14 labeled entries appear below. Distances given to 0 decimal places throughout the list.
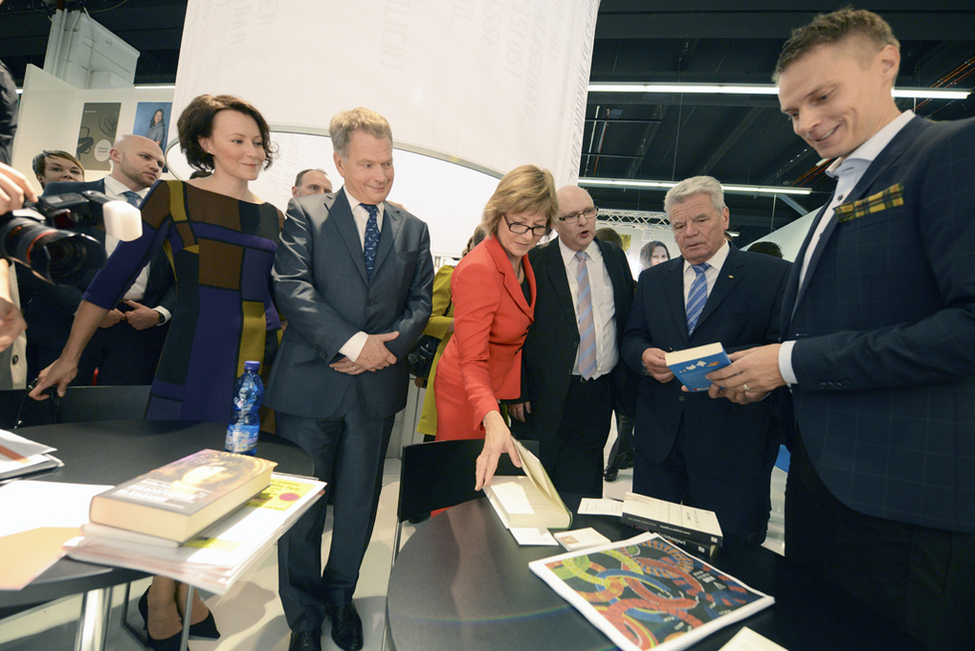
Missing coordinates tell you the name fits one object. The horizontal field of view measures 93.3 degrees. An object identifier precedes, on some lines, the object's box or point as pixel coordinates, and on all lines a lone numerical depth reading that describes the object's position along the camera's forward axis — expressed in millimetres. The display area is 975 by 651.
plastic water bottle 1148
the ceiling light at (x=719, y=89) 5703
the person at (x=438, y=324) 2312
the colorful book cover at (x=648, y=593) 657
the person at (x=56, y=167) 3076
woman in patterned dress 1488
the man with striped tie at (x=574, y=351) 1984
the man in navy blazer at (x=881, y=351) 946
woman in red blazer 1565
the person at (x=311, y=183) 2826
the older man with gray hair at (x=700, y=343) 1729
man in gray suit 1511
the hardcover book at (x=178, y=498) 618
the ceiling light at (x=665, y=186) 10336
